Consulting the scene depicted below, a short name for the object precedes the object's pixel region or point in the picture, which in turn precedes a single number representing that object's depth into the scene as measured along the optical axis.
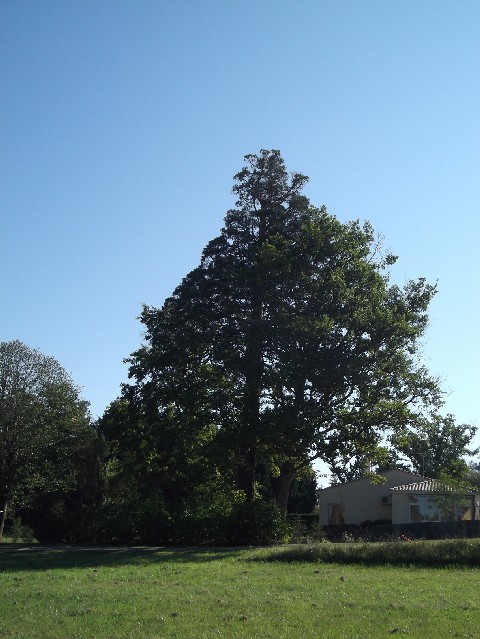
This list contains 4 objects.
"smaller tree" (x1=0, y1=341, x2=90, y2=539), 44.59
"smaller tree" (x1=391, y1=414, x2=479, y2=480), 77.94
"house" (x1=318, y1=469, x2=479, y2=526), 49.69
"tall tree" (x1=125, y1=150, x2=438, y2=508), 33.69
